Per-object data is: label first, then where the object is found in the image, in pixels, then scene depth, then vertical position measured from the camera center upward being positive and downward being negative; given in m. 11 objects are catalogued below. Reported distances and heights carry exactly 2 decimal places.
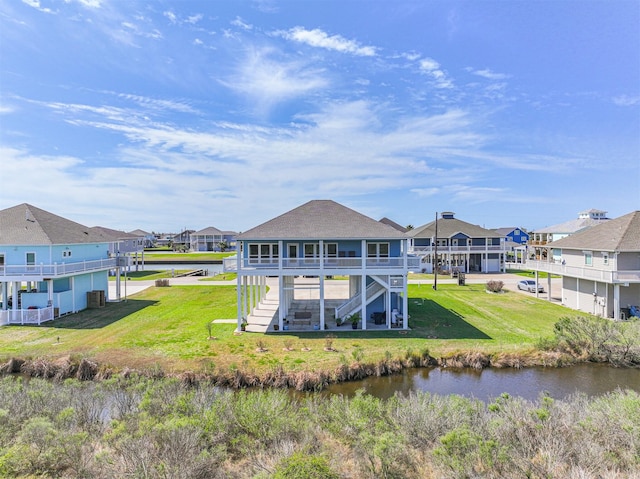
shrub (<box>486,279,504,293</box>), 35.25 -4.45
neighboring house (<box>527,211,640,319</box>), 23.97 -2.00
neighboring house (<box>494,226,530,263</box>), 65.01 -0.59
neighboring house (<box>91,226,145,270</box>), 49.50 +0.40
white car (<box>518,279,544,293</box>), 34.42 -4.44
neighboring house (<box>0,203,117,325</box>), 24.38 -1.28
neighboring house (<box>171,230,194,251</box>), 116.44 +2.53
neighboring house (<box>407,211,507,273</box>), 51.45 -1.00
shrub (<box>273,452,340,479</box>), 7.47 -4.80
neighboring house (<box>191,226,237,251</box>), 101.00 +1.63
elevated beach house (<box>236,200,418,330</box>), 22.11 -0.86
